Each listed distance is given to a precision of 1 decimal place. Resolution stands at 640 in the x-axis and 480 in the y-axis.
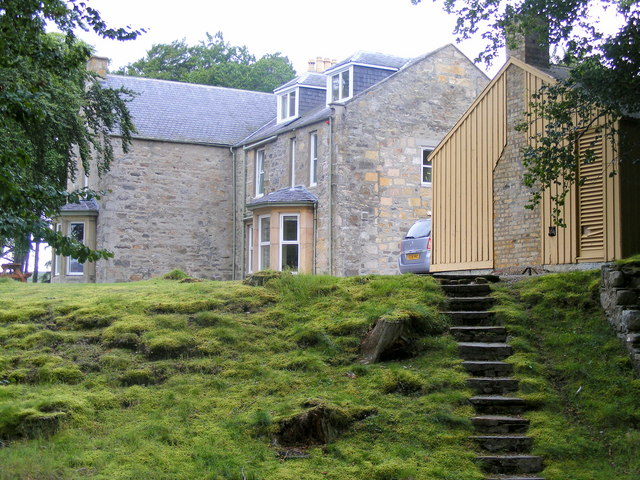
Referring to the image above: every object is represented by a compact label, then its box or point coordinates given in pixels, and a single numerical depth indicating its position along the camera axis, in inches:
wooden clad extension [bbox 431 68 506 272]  786.2
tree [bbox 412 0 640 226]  544.7
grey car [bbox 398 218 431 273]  894.4
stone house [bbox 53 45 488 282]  1103.6
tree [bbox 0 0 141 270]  336.2
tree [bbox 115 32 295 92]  2085.4
